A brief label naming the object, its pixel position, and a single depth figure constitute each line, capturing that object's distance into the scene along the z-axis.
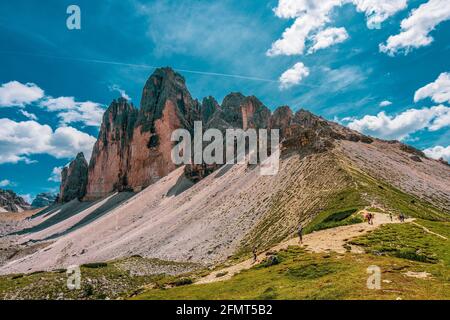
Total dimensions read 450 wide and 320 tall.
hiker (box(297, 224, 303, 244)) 42.16
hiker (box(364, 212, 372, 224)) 42.94
